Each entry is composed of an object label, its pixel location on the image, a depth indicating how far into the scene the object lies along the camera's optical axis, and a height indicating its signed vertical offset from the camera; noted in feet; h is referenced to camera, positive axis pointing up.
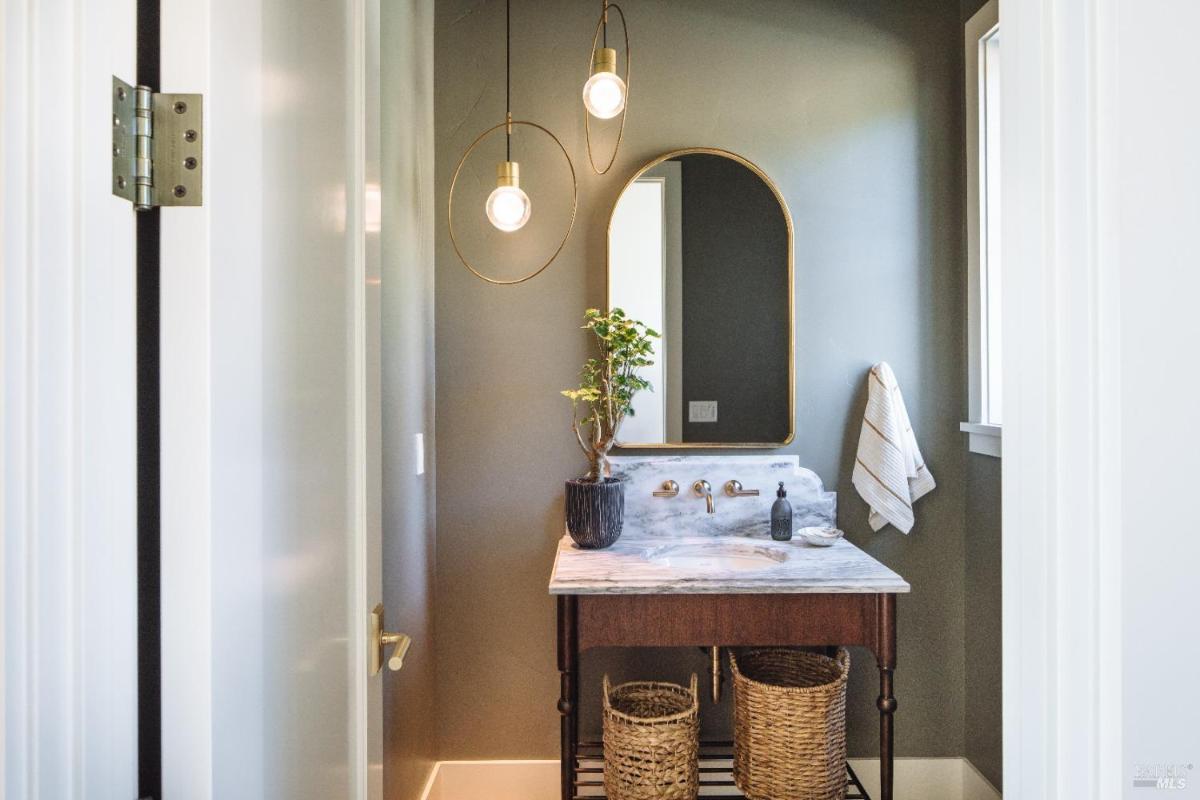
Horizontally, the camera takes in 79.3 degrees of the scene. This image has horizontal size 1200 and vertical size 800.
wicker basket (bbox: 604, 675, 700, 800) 6.00 -3.02
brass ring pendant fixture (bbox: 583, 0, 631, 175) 7.40 +2.92
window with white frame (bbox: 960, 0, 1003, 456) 7.34 +1.67
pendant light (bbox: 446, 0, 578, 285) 6.70 +1.92
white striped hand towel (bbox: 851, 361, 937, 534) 7.29 -0.65
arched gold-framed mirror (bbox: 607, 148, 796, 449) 7.54 +1.16
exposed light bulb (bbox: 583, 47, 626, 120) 5.87 +2.51
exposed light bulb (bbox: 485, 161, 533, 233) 6.68 +1.80
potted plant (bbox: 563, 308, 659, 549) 6.80 -0.16
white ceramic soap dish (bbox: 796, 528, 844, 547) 6.85 -1.35
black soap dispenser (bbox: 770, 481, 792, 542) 7.13 -1.24
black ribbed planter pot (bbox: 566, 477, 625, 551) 6.76 -1.10
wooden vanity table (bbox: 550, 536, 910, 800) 5.81 -1.79
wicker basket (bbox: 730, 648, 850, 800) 6.02 -2.93
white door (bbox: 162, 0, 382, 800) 1.89 -0.05
